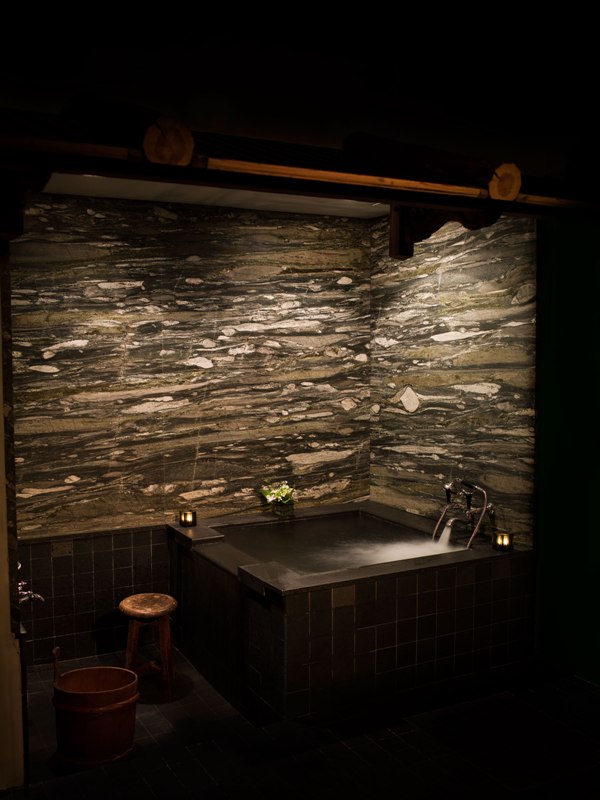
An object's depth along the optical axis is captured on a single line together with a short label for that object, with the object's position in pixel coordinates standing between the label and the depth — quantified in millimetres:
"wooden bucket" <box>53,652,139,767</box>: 3430
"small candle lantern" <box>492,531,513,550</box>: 4305
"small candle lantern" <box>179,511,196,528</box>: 4961
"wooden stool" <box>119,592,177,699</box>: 4211
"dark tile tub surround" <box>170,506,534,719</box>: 3654
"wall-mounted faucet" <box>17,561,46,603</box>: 3713
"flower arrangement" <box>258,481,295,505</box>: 5328
